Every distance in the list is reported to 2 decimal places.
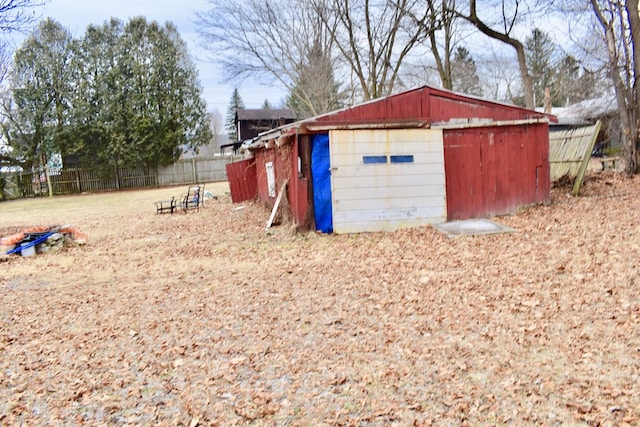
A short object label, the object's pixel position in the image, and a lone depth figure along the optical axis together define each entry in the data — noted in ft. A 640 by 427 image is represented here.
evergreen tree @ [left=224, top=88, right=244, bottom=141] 195.93
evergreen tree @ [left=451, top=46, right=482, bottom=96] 107.65
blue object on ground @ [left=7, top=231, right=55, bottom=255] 28.25
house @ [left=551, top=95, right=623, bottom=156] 67.00
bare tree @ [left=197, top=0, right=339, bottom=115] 71.20
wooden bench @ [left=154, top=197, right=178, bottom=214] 48.10
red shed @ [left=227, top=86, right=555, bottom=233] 29.32
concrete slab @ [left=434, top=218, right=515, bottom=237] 26.37
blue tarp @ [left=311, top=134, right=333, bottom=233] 29.22
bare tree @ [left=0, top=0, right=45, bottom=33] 37.08
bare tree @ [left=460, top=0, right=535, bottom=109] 46.32
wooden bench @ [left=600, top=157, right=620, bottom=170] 52.85
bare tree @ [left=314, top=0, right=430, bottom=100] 54.44
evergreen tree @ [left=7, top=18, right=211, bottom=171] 92.27
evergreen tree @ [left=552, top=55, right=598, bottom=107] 62.34
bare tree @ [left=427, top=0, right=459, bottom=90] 49.90
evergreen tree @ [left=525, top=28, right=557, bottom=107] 92.94
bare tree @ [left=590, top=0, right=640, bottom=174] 42.88
